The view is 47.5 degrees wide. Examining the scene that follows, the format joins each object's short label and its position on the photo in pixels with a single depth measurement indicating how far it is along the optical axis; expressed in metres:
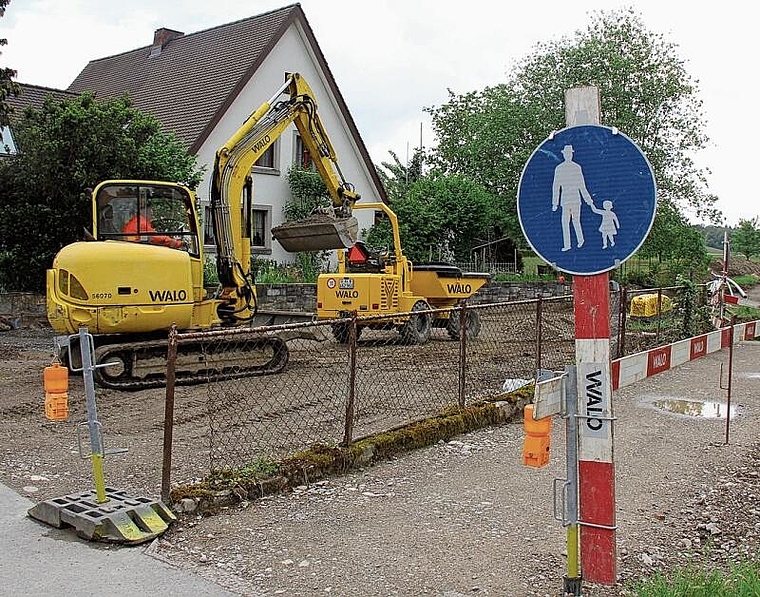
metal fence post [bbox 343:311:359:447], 7.38
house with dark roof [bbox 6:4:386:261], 25.17
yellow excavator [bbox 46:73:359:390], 11.12
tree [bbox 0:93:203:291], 17.83
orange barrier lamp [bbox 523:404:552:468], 4.72
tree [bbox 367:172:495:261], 29.92
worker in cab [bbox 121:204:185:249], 11.97
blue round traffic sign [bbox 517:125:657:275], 4.39
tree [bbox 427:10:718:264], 32.50
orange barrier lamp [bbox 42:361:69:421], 6.29
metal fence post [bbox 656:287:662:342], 13.99
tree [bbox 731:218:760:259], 58.78
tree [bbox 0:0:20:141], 16.72
